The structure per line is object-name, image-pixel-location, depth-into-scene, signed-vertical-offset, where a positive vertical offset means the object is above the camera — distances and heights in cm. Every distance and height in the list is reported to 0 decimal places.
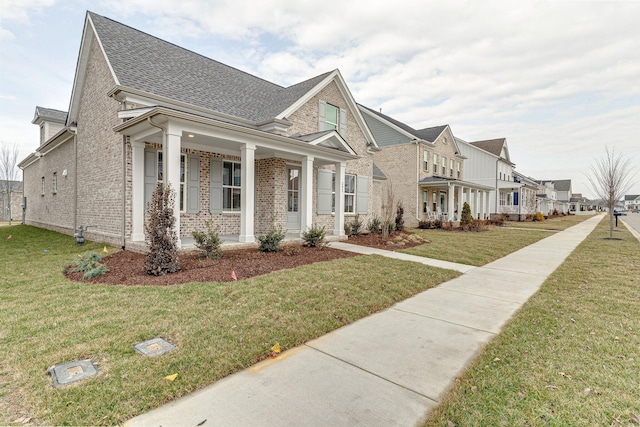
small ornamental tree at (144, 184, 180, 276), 616 -60
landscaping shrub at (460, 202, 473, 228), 2056 -50
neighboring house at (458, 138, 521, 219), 3356 +448
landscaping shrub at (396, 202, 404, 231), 1645 -69
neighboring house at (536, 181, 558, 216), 5168 +224
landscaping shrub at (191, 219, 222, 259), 758 -90
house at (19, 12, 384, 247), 874 +200
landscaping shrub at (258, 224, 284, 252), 873 -94
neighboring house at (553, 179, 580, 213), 7604 +455
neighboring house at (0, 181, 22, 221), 2511 +21
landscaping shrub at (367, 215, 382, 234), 1446 -85
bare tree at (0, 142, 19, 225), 2300 +346
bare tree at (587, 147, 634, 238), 1633 +207
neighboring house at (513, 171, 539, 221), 3653 +152
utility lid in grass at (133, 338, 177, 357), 317 -149
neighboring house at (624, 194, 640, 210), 13988 +412
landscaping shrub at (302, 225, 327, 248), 996 -93
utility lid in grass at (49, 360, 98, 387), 264 -149
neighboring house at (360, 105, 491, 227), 2320 +349
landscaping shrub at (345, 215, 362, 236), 1359 -79
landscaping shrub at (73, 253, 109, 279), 589 -121
